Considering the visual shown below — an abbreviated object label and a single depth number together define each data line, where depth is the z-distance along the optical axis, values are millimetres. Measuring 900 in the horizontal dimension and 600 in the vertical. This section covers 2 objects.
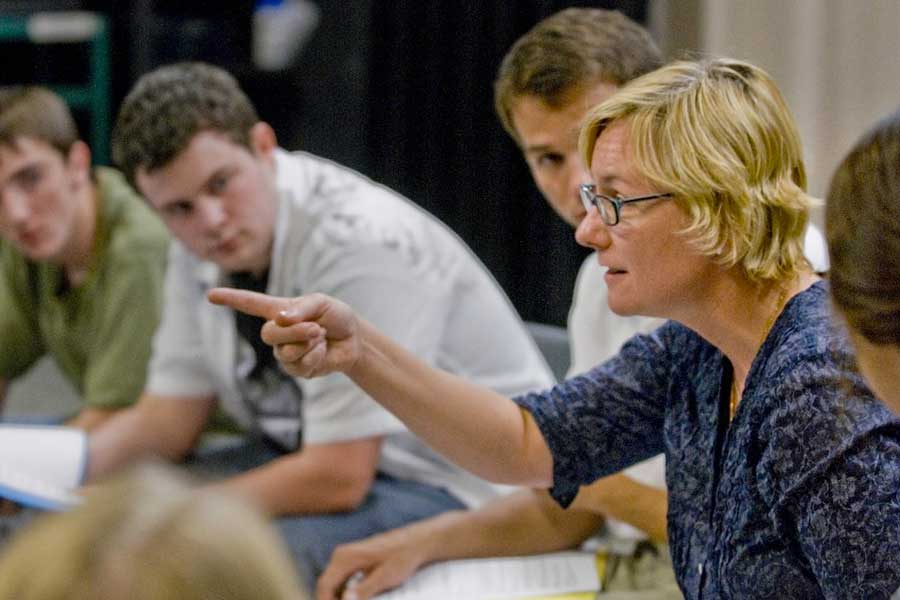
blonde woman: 4670
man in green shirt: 5750
